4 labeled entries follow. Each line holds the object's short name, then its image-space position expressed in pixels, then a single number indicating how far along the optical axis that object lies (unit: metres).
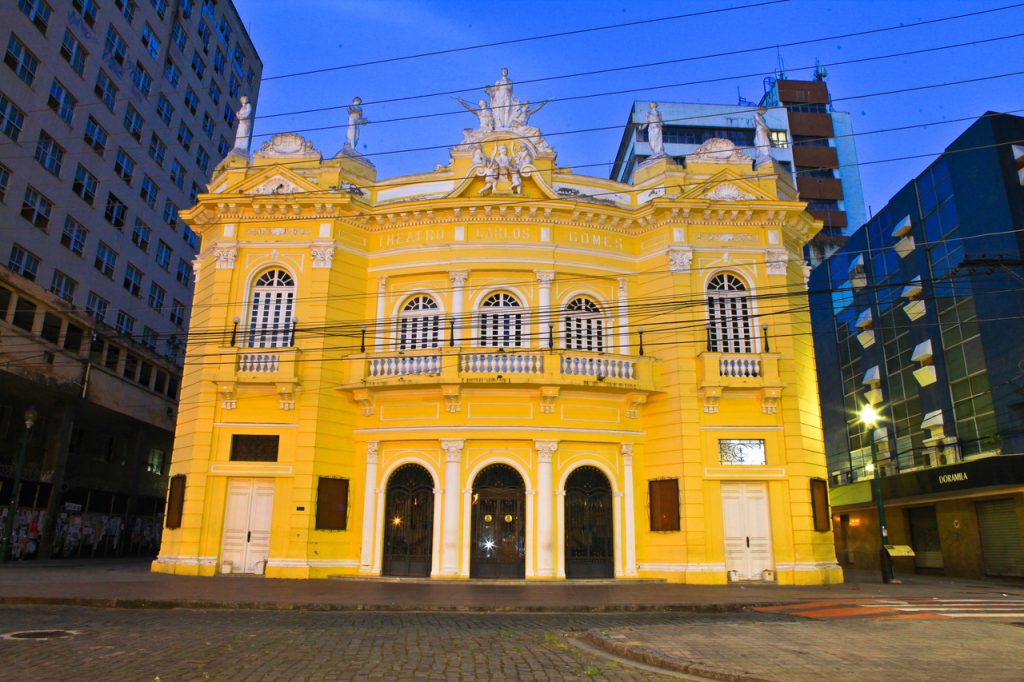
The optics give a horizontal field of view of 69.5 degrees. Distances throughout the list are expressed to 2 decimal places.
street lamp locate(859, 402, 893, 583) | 22.31
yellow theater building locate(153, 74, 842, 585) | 20.52
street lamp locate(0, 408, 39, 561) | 26.56
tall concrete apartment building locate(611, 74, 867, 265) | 54.66
